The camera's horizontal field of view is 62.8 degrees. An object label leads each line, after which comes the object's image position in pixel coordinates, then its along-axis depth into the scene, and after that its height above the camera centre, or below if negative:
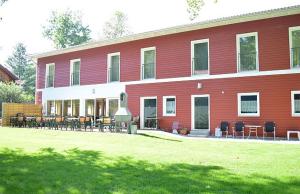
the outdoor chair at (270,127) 10.65 -0.87
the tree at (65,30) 35.22 +11.22
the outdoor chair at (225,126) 11.58 -0.91
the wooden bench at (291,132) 10.47 -1.08
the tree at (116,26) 34.40 +11.32
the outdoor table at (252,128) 11.25 -0.98
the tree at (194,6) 8.73 +3.63
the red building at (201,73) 11.04 +1.80
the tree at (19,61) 52.07 +9.63
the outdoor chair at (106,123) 12.72 -0.86
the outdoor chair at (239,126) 11.15 -0.88
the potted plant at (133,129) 11.57 -1.06
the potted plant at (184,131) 12.70 -1.27
